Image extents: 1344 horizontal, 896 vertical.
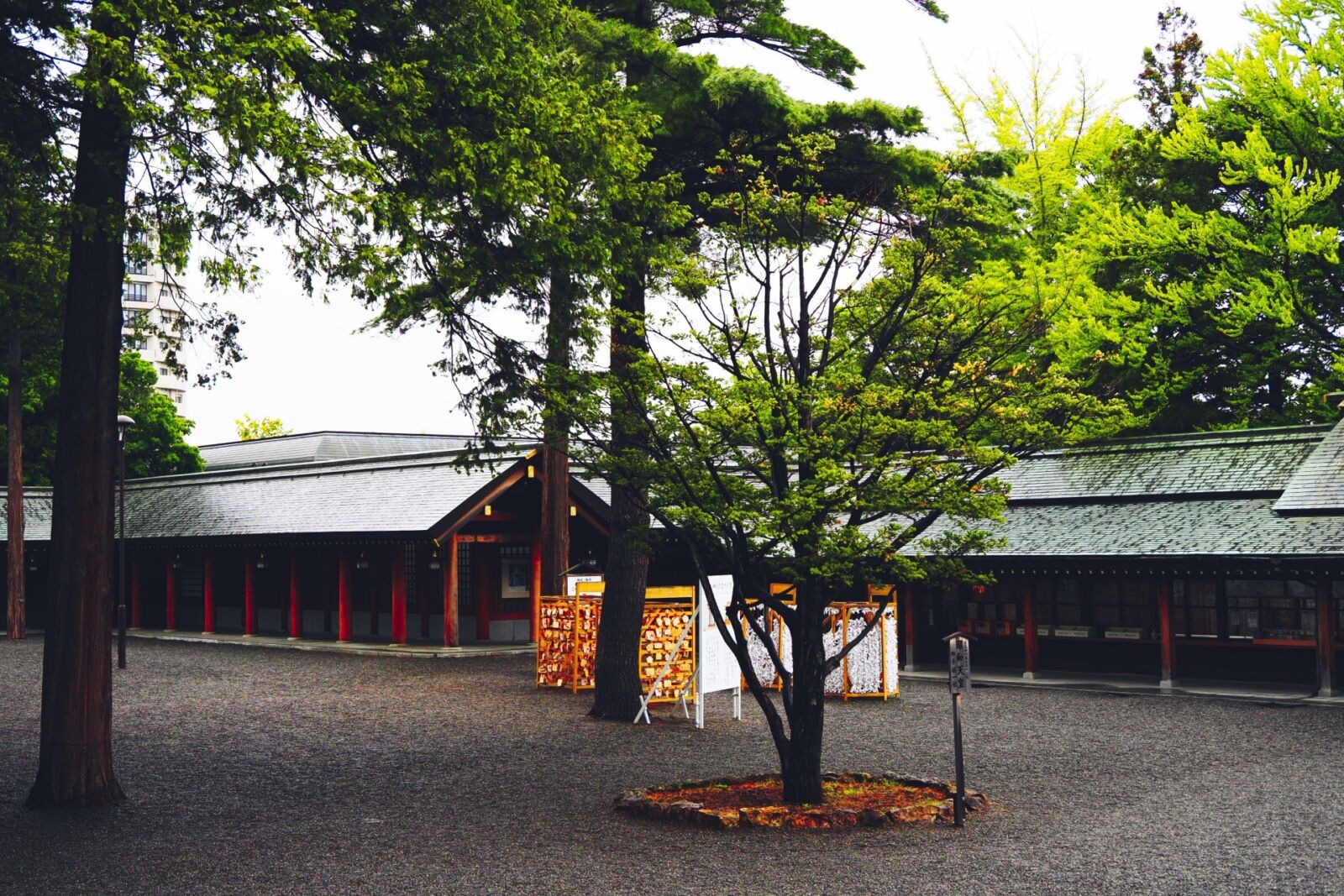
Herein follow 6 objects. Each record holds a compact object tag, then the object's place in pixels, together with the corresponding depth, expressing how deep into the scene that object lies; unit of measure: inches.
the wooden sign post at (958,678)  423.2
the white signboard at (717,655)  660.7
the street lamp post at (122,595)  979.6
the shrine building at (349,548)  1143.6
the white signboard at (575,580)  839.7
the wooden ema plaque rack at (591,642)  753.6
